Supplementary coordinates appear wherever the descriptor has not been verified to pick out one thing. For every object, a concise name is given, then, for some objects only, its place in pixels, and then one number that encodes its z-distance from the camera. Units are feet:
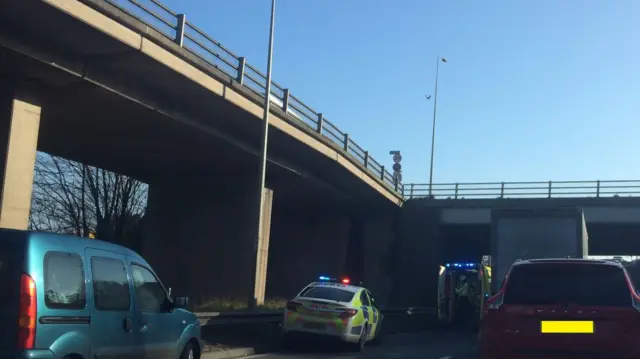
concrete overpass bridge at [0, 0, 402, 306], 60.75
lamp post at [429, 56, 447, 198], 171.26
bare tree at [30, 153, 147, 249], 145.79
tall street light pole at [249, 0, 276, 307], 77.99
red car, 26.14
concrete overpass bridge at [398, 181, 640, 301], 130.21
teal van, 23.11
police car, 53.21
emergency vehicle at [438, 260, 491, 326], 103.81
